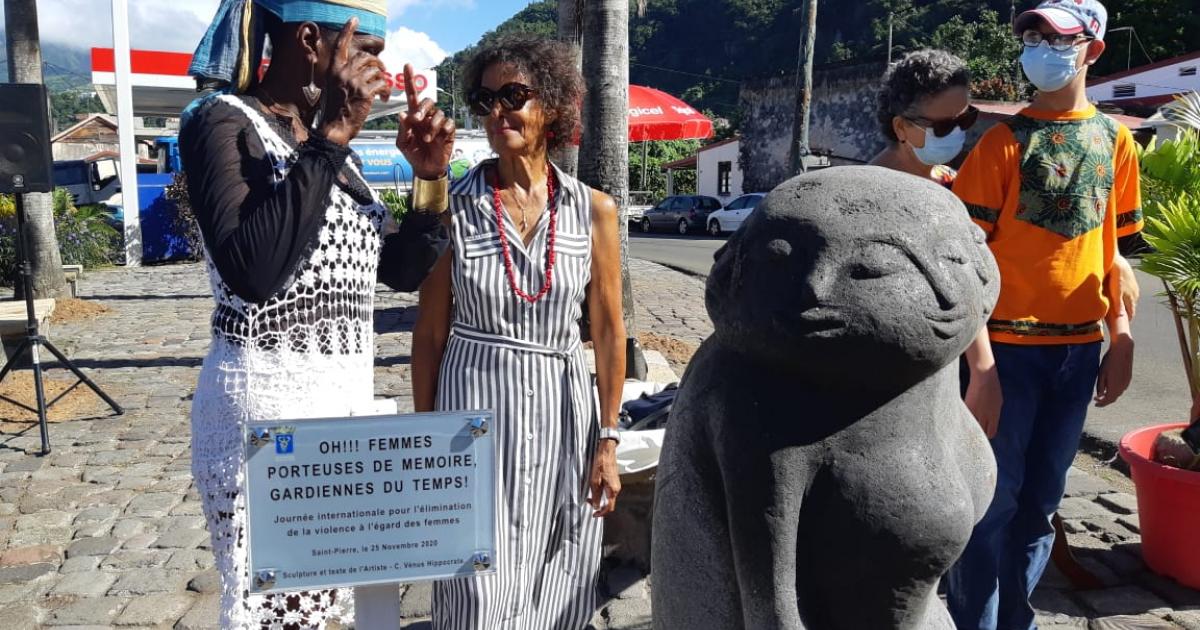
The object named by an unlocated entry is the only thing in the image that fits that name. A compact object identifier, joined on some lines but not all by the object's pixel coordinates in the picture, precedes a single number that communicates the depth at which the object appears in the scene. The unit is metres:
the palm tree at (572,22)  7.39
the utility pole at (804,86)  14.27
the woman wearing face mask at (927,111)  2.98
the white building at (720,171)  35.94
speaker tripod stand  5.99
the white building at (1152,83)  23.34
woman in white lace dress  1.87
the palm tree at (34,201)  11.05
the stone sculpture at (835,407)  1.51
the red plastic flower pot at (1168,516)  3.70
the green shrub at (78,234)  14.34
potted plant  3.71
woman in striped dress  2.48
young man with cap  2.75
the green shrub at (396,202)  11.49
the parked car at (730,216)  25.66
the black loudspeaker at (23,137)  6.36
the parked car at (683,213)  28.86
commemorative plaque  1.77
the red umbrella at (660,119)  13.73
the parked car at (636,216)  31.61
